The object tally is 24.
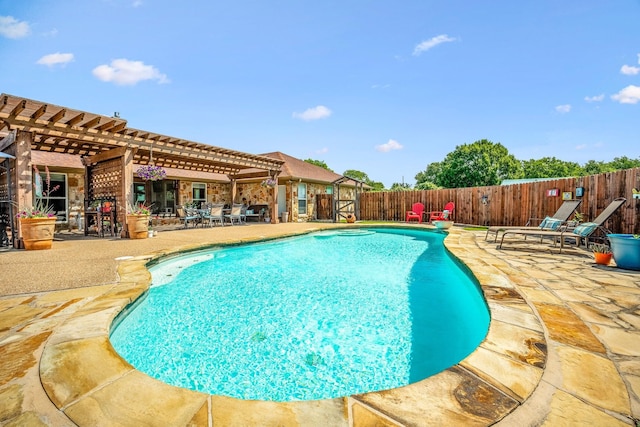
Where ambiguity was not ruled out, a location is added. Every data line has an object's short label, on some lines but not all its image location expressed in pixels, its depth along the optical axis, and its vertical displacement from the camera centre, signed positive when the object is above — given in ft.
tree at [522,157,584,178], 122.21 +19.54
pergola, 18.52 +6.00
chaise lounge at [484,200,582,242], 20.81 -0.47
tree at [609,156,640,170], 126.99 +23.04
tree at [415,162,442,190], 153.34 +20.84
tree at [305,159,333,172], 136.98 +23.90
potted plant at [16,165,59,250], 18.03 -1.40
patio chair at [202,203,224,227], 36.71 -0.74
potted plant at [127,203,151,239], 23.54 -1.30
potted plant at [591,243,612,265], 12.82 -2.29
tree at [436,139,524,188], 90.12 +15.19
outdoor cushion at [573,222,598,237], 16.19 -1.22
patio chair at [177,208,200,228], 35.07 -1.02
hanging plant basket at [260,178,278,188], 40.11 +3.92
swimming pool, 6.98 -4.25
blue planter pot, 11.89 -1.90
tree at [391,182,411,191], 118.24 +10.82
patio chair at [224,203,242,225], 38.84 -0.48
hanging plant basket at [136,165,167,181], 25.57 +3.42
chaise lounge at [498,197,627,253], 16.26 -1.20
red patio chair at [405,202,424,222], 41.14 -0.71
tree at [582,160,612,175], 128.16 +21.27
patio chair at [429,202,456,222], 38.40 -0.82
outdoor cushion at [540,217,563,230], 19.89 -1.14
